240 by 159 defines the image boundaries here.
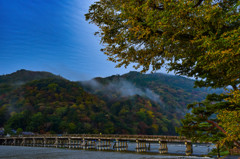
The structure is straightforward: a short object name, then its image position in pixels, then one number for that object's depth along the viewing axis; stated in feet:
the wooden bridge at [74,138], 153.08
